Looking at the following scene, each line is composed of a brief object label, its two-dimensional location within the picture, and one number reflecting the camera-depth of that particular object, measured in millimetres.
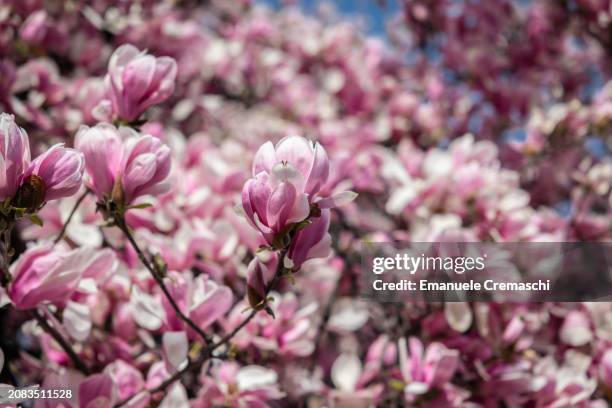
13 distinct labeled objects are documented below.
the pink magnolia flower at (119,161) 769
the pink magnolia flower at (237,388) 943
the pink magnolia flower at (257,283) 734
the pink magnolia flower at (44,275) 784
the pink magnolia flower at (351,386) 1067
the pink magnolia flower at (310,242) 720
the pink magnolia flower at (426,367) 995
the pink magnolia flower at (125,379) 893
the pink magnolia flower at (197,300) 843
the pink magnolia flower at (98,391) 805
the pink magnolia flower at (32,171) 672
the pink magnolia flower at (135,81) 870
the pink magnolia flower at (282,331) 1021
